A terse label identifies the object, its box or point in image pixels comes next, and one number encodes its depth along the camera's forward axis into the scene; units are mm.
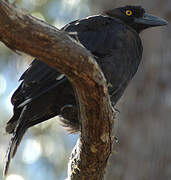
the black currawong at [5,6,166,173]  8898
